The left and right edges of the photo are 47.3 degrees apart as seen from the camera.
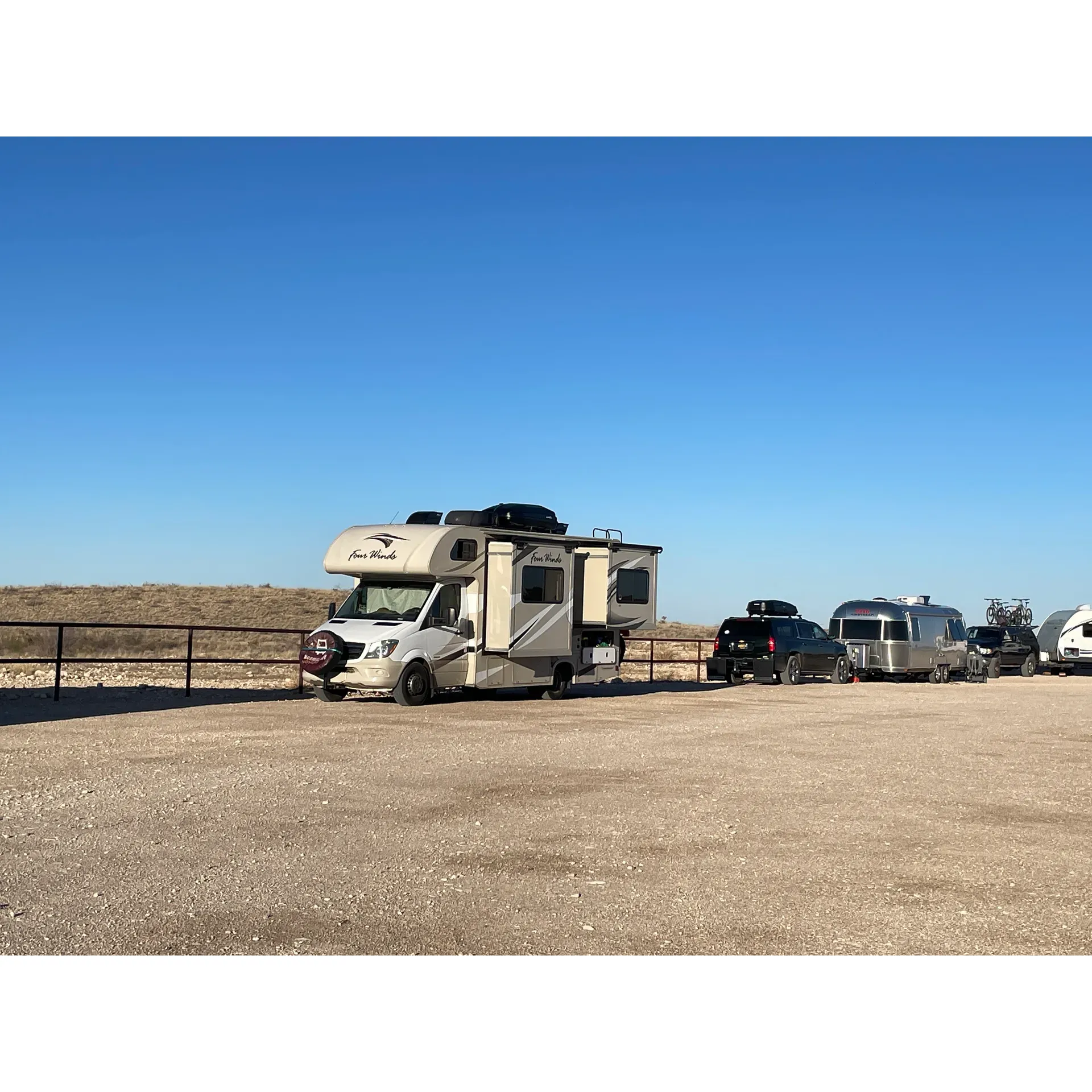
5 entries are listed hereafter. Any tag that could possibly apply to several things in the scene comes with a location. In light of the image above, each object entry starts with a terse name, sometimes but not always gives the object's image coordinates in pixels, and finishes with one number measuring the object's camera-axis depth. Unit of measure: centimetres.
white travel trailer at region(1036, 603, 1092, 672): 3778
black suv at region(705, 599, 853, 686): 2814
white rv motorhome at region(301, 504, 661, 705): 1939
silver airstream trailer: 3100
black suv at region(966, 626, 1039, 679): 3753
